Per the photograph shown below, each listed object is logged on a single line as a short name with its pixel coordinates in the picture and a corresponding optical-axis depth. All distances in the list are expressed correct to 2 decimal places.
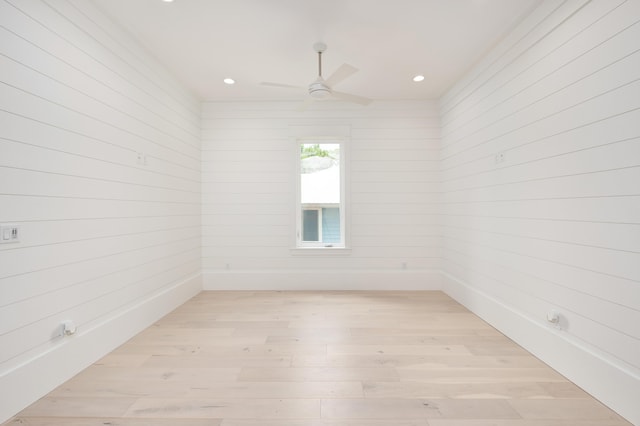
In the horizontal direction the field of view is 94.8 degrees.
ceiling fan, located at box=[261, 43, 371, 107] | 2.74
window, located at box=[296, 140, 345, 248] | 4.78
